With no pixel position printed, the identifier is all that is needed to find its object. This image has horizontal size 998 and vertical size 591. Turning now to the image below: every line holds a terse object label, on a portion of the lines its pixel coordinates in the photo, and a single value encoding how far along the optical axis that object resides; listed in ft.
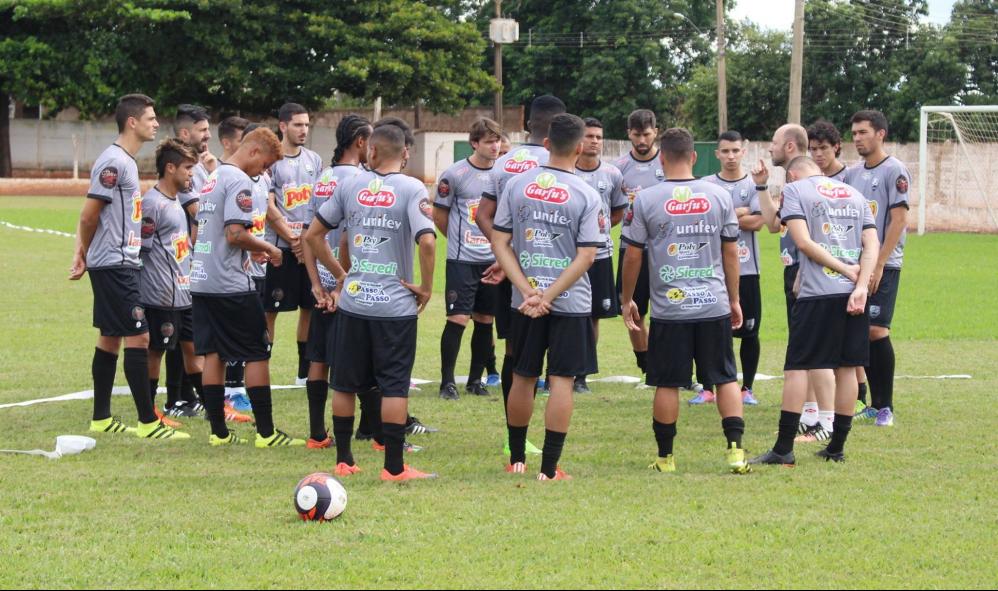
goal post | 107.76
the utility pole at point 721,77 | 143.74
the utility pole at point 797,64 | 104.63
